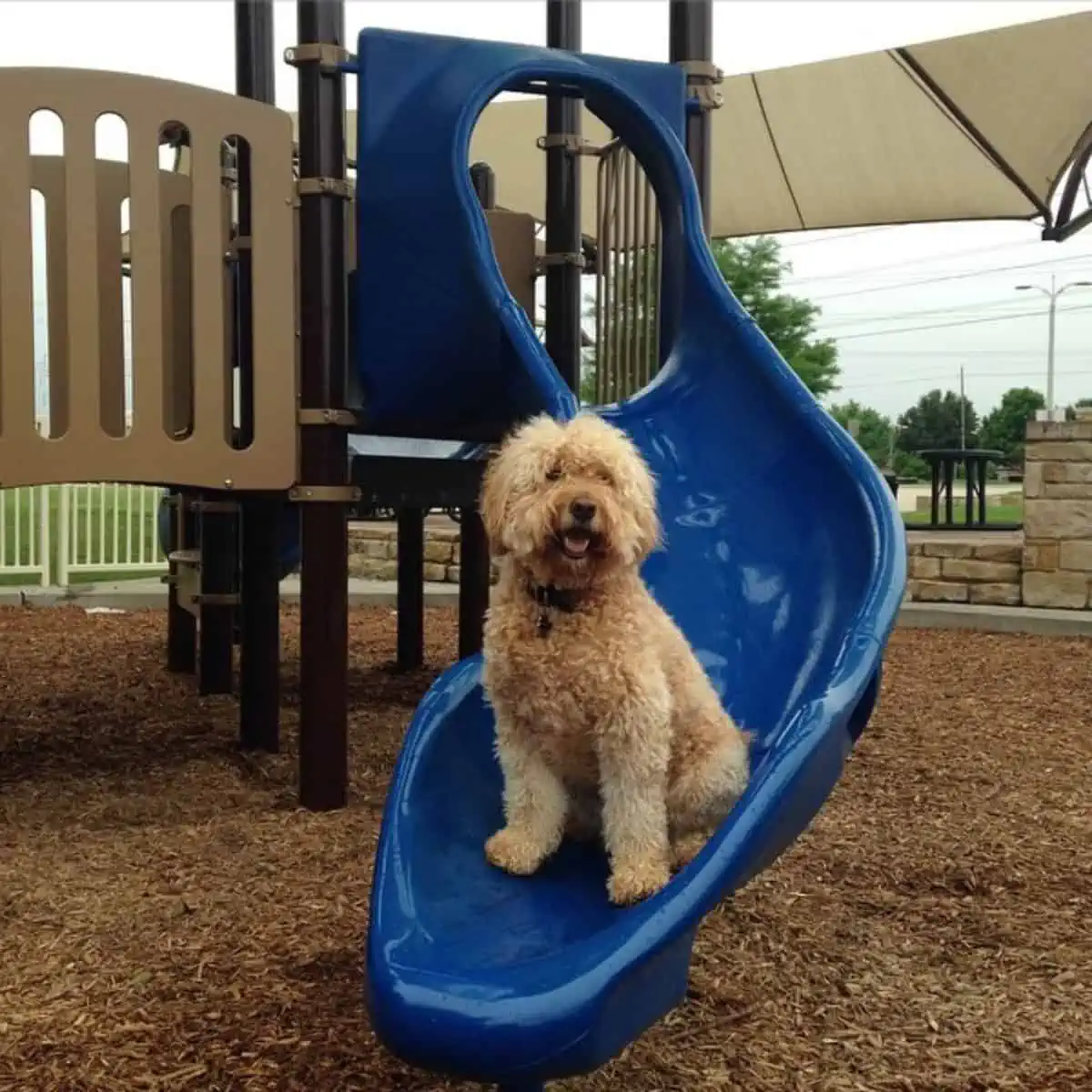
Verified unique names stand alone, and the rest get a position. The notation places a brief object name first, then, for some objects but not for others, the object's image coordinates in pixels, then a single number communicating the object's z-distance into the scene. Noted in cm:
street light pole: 4158
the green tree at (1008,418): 7133
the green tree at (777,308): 3762
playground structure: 203
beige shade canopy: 891
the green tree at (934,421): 7469
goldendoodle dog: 231
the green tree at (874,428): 6550
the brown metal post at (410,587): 654
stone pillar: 887
